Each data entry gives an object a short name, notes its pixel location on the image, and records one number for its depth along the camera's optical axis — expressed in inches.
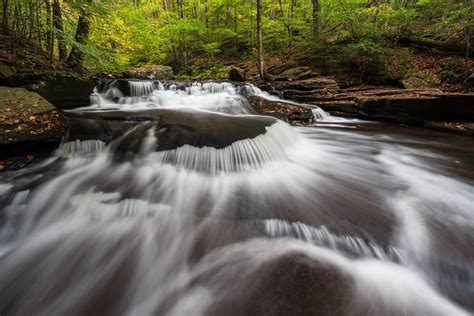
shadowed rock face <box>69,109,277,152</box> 157.1
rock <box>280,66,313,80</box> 406.3
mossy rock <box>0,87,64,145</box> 153.8
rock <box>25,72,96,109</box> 220.5
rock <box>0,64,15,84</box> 199.2
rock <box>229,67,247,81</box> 449.1
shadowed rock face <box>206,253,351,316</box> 67.4
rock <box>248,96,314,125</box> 272.8
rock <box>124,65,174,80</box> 500.7
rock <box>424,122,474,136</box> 219.1
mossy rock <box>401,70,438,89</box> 313.0
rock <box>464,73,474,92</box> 278.8
